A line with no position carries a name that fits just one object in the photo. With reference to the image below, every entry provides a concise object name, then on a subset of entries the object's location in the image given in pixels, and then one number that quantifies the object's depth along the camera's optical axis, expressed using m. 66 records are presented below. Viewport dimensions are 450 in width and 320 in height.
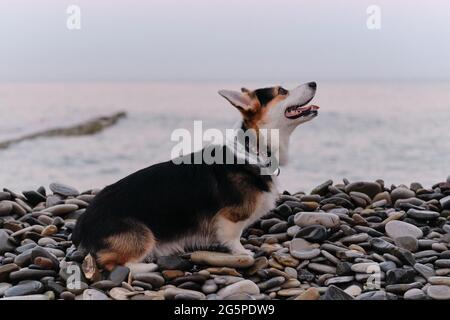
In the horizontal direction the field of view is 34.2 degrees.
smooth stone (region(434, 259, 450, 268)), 4.79
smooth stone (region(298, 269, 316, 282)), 4.64
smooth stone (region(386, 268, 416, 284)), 4.57
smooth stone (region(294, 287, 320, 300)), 4.33
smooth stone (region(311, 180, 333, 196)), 6.17
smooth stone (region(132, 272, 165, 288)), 4.47
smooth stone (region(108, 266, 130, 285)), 4.45
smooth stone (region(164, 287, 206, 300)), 4.32
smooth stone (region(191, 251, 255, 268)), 4.64
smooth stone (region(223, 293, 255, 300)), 4.33
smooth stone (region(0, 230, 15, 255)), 5.22
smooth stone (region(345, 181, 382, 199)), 6.15
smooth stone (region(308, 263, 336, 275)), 4.69
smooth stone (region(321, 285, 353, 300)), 4.32
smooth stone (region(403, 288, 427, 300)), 4.39
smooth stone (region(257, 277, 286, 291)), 4.49
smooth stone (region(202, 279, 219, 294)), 4.41
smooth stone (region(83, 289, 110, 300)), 4.34
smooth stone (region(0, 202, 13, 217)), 5.87
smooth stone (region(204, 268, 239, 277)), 4.57
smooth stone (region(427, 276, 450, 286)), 4.53
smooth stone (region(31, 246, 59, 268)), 4.83
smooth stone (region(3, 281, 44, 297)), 4.50
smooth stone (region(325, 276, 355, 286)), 4.53
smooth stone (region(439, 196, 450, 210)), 5.82
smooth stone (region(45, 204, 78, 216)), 5.89
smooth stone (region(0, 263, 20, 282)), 4.73
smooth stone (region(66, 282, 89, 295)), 4.43
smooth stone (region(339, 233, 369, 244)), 5.07
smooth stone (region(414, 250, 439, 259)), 4.92
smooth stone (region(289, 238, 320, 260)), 4.81
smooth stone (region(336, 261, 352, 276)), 4.64
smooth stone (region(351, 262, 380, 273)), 4.62
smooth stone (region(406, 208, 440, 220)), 5.53
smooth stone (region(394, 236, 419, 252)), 5.04
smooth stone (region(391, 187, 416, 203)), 6.07
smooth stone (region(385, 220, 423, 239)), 5.22
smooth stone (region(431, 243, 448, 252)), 5.02
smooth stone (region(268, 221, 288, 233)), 5.32
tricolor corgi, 4.64
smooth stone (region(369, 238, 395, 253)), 4.91
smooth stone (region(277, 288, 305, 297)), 4.42
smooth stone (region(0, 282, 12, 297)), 4.58
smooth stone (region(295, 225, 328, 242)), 5.05
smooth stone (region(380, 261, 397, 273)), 4.68
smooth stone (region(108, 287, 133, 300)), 4.32
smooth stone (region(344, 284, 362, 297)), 4.45
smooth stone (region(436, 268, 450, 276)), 4.70
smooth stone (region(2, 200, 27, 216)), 5.95
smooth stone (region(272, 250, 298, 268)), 4.75
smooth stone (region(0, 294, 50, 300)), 4.41
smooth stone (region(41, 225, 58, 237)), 5.46
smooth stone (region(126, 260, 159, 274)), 4.53
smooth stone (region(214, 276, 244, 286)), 4.46
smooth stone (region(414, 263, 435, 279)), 4.64
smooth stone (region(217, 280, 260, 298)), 4.36
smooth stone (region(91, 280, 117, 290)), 4.41
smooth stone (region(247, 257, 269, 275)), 4.65
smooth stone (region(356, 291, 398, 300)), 4.32
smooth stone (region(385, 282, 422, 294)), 4.46
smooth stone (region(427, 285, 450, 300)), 4.39
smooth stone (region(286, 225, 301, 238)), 5.20
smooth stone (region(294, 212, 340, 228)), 5.24
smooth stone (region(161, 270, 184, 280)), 4.56
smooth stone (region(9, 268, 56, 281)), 4.64
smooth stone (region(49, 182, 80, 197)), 6.40
